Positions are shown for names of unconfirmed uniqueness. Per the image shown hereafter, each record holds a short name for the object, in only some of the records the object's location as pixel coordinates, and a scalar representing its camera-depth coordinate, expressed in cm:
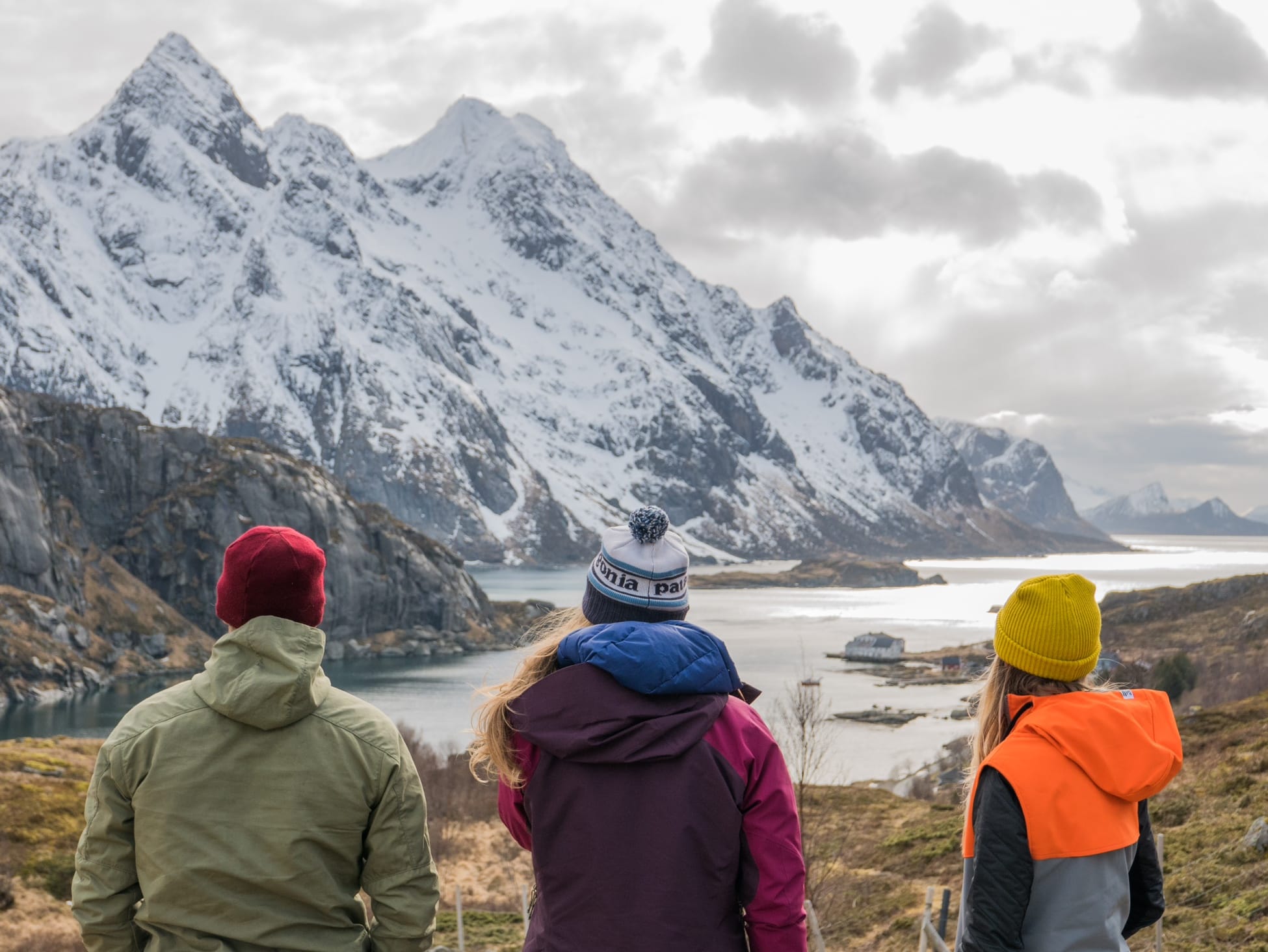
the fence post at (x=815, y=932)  1129
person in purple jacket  312
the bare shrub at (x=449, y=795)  3726
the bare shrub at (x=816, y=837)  1973
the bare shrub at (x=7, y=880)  2482
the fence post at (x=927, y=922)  1094
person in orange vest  347
